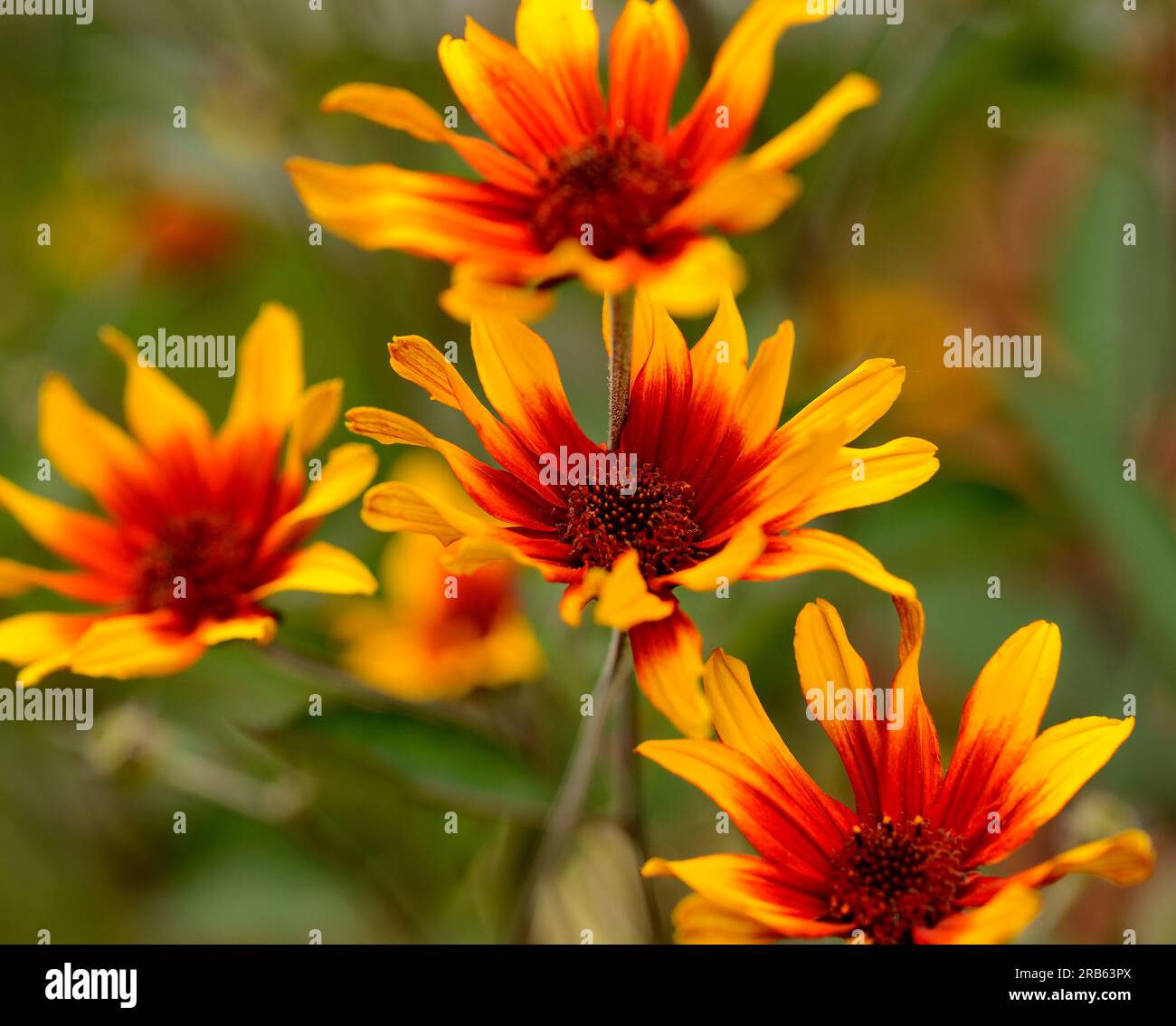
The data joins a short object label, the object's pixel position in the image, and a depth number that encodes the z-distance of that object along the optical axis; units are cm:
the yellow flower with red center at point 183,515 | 46
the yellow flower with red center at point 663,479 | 43
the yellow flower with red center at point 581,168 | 43
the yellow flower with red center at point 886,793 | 44
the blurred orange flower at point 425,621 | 55
